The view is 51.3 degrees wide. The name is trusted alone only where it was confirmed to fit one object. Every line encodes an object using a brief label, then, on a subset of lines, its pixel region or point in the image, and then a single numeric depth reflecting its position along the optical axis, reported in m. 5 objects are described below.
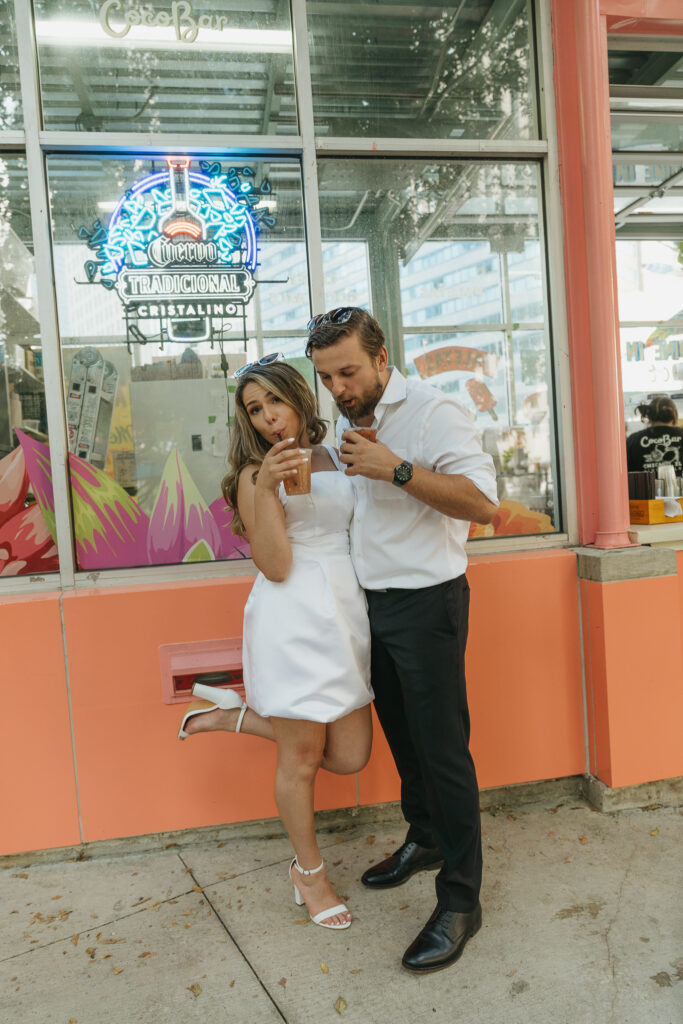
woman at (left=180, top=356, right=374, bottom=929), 2.36
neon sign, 3.29
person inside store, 3.93
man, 2.27
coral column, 3.28
